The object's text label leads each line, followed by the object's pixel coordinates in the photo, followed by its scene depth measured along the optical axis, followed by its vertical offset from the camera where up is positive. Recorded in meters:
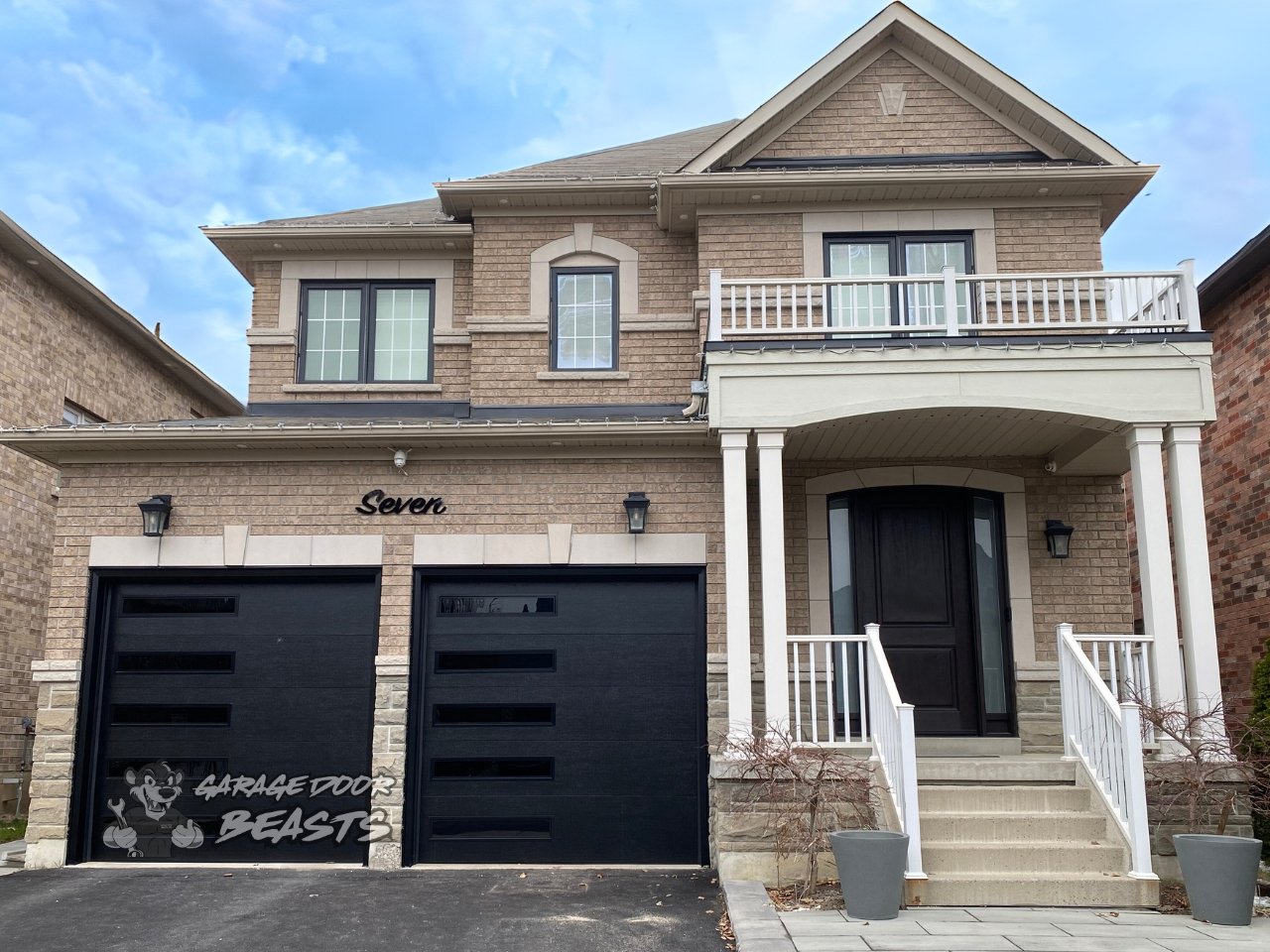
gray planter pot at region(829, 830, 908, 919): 6.28 -1.15
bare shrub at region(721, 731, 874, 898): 7.01 -0.77
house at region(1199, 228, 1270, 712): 10.25 +2.09
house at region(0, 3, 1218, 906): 8.18 +0.98
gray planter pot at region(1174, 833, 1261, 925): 6.26 -1.16
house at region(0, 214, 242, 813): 12.13 +3.35
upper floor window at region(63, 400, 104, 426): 13.55 +3.26
